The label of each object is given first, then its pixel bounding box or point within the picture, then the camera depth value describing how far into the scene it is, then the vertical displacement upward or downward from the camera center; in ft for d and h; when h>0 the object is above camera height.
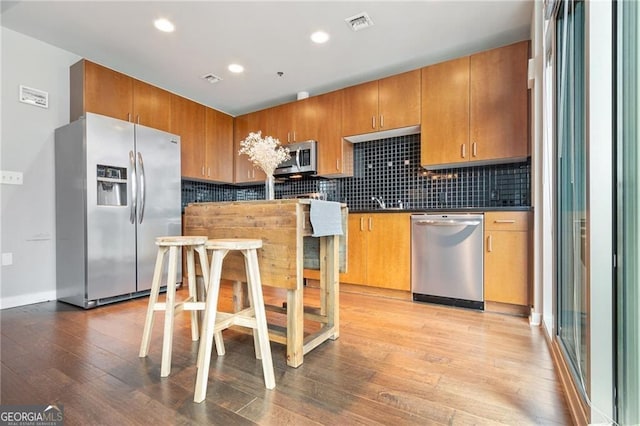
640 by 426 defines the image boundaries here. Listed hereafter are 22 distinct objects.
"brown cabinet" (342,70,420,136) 10.23 +3.86
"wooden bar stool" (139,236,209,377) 5.11 -1.42
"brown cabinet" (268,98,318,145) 12.49 +3.92
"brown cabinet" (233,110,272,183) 13.99 +3.70
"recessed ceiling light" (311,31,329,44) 8.81 +5.22
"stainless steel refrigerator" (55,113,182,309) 8.94 +0.17
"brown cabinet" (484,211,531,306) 8.02 -1.24
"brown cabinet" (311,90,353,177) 11.85 +2.91
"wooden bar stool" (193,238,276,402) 4.40 -1.64
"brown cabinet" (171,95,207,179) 12.50 +3.46
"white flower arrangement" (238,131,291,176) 6.26 +1.20
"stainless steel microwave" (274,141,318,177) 12.23 +2.17
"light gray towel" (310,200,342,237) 5.62 -0.11
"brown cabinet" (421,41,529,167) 8.60 +3.14
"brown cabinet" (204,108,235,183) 13.89 +3.17
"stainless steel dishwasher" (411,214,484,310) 8.57 -1.39
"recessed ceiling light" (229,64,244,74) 10.73 +5.21
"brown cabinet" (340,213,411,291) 9.76 -1.29
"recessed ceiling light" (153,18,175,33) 8.20 +5.20
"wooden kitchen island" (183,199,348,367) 5.32 -0.78
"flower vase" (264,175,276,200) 6.35 +0.54
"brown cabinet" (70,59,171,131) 9.77 +4.09
